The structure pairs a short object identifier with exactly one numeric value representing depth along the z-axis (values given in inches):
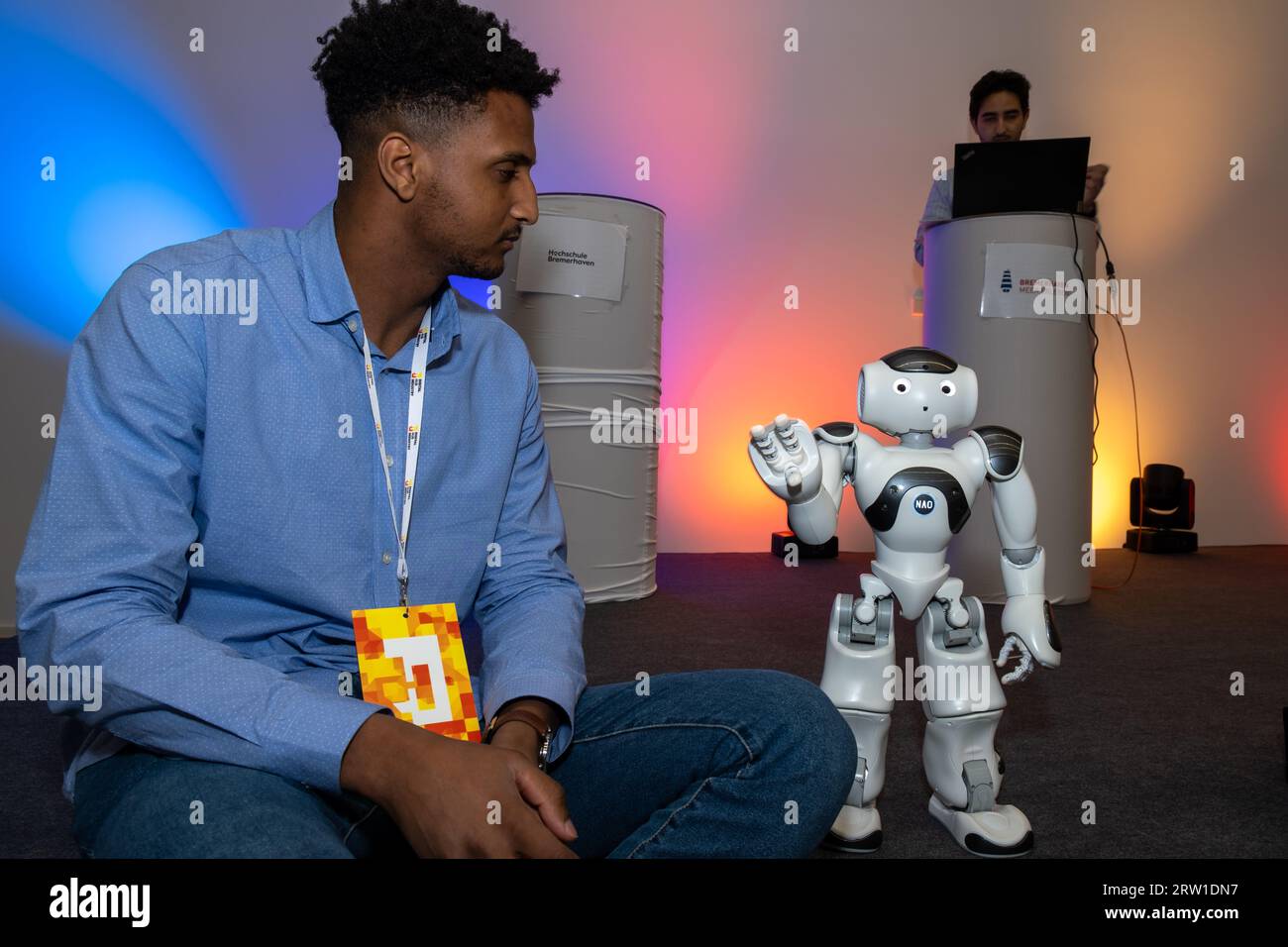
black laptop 130.3
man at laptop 162.2
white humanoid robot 64.0
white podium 131.8
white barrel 134.7
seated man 36.5
